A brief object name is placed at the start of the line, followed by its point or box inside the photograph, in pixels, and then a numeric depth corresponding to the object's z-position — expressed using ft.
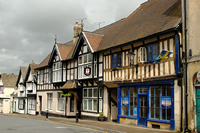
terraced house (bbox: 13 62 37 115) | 121.48
